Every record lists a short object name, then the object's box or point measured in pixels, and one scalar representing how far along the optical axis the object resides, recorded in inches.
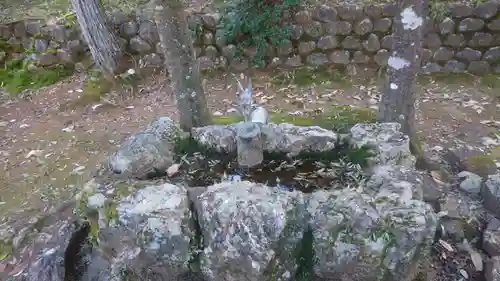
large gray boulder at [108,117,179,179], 106.1
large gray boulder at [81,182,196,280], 88.4
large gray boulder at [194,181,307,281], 85.8
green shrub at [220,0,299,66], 198.4
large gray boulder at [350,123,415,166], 103.2
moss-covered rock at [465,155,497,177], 128.5
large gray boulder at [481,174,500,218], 108.2
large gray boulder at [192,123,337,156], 110.3
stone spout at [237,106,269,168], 104.0
